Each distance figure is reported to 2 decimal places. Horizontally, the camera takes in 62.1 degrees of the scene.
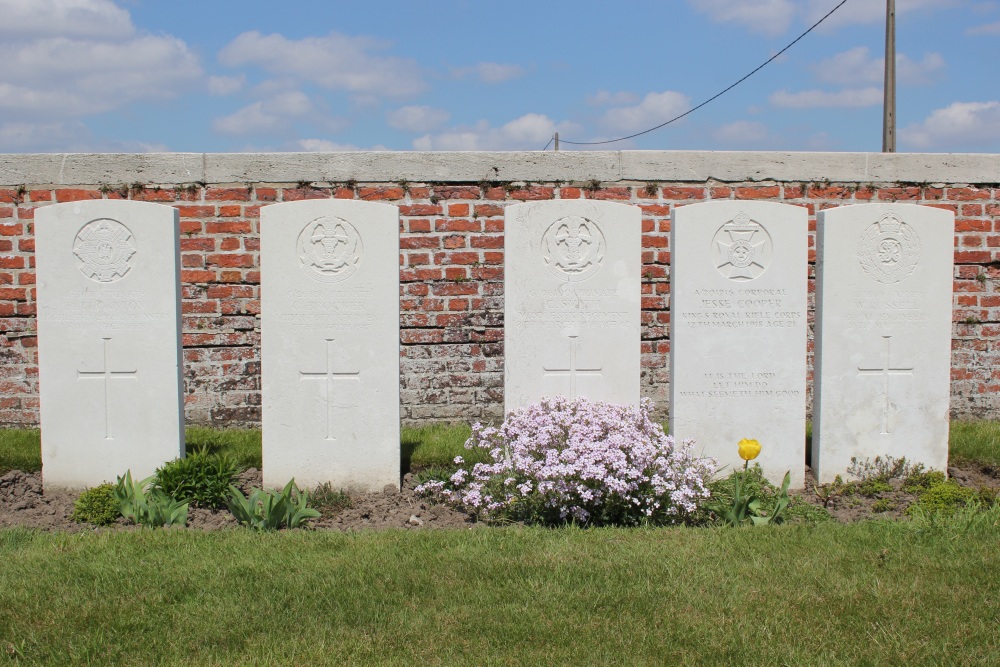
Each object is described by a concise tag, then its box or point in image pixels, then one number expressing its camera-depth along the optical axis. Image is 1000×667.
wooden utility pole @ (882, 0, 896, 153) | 12.06
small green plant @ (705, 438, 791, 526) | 4.43
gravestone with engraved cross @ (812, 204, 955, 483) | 5.34
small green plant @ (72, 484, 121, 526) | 4.57
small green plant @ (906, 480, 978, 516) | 4.54
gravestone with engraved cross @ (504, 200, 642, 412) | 5.24
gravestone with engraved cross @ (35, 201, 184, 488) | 5.13
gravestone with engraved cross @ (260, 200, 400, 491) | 5.16
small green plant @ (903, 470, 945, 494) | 5.17
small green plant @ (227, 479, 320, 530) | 4.36
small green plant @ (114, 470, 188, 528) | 4.48
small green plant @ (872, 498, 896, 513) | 4.78
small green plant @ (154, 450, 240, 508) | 4.79
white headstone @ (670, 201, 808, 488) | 5.26
